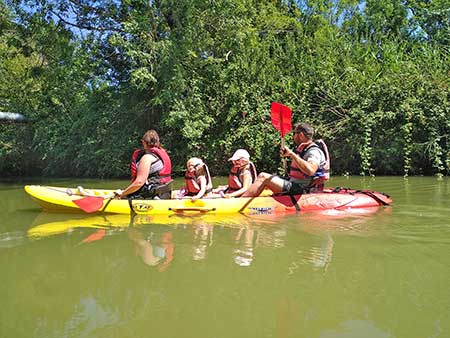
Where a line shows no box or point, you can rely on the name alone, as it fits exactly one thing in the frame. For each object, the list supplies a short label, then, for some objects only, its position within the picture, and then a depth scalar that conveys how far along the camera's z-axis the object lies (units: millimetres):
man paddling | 6375
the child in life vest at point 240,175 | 6648
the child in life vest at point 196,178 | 6852
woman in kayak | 6391
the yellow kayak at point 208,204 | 6277
